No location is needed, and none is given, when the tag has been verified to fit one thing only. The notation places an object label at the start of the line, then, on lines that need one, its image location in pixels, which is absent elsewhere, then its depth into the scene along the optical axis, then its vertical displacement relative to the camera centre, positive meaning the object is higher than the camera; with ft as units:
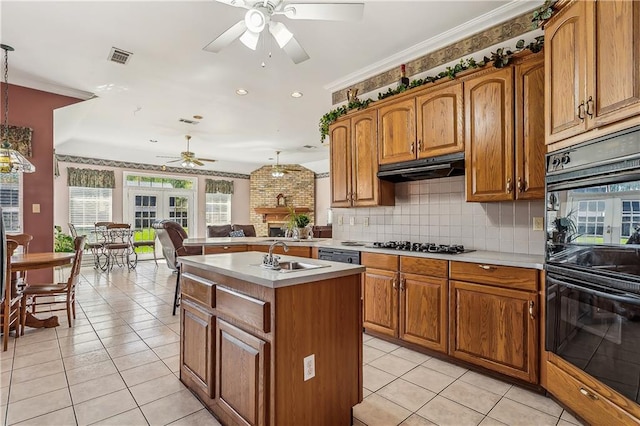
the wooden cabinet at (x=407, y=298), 8.50 -2.46
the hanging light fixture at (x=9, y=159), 10.37 +1.77
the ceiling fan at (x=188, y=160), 21.65 +3.57
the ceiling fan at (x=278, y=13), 6.46 +4.08
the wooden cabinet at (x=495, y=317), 7.06 -2.47
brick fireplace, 34.37 +1.91
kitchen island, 4.92 -2.19
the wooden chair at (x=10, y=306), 9.23 -2.84
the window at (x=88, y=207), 25.16 +0.48
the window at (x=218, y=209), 32.83 +0.35
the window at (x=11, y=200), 13.19 +0.55
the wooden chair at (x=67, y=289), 10.59 -2.60
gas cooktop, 8.95 -1.06
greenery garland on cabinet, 7.98 +3.92
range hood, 9.21 +1.30
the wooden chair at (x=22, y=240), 11.57 -0.98
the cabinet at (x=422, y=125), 9.14 +2.64
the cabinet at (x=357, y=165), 11.28 +1.73
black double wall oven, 4.95 -0.83
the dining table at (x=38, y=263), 9.73 -1.55
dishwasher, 10.61 -1.47
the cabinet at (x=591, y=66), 4.88 +2.47
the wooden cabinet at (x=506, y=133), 7.77 +1.99
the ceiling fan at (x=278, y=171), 28.09 +3.59
